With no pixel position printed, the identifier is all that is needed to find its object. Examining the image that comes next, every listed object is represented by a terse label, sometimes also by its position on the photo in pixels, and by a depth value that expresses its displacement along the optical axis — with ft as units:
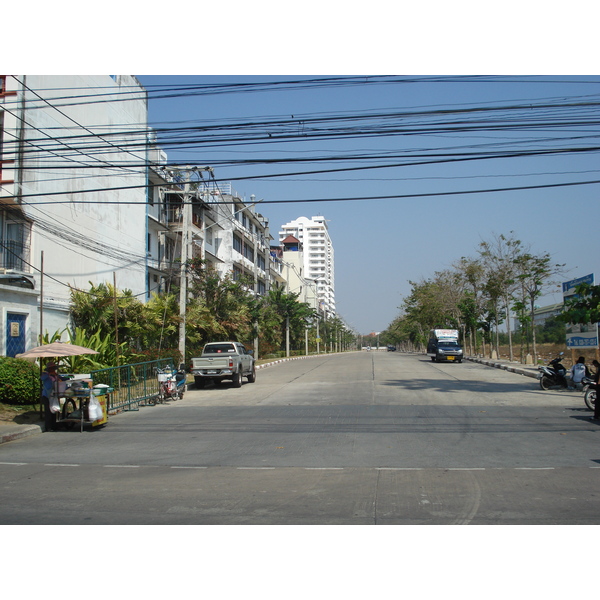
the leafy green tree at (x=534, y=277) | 105.91
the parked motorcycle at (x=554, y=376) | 69.46
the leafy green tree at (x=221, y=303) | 112.57
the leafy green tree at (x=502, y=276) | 121.70
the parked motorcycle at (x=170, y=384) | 68.33
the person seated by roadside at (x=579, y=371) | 65.05
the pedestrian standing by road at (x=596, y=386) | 48.11
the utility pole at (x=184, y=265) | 86.07
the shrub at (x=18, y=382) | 55.11
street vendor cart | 48.42
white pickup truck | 79.87
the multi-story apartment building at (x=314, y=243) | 562.25
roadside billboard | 77.08
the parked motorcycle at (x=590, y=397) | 52.75
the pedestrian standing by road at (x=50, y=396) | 48.60
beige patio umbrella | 48.11
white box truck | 136.26
